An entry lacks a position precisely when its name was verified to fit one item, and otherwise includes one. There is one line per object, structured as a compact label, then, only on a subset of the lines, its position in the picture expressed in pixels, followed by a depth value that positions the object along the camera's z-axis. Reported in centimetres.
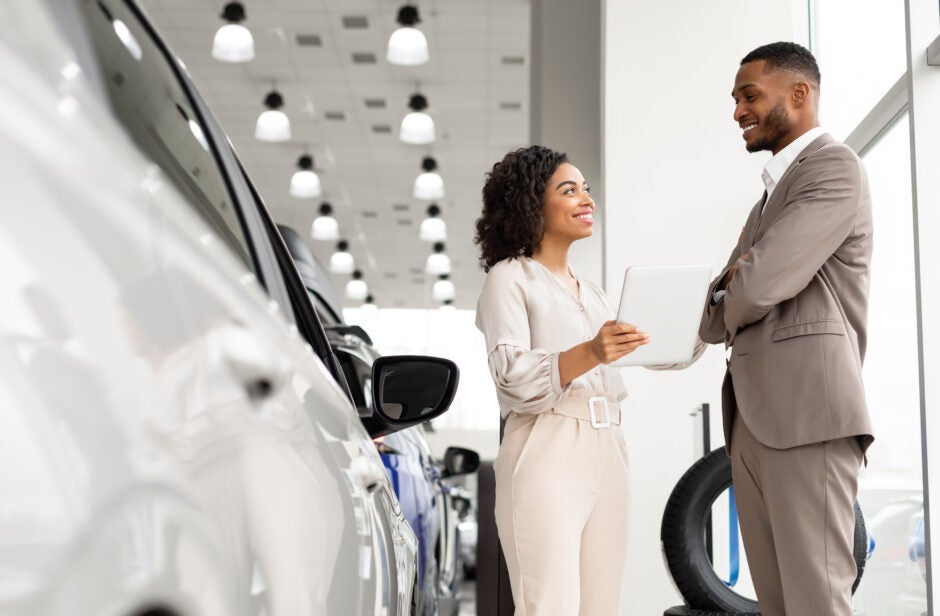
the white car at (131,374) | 43
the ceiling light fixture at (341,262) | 1505
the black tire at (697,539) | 304
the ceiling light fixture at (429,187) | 973
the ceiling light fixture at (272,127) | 805
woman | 221
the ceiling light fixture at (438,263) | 1484
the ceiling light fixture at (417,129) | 795
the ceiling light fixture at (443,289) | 1752
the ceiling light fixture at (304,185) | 977
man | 197
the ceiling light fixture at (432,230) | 1270
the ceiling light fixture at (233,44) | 662
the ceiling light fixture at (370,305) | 2047
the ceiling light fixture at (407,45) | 668
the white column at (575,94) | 673
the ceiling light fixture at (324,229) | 1195
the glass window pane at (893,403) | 378
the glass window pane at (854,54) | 404
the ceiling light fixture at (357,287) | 1822
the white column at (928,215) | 271
